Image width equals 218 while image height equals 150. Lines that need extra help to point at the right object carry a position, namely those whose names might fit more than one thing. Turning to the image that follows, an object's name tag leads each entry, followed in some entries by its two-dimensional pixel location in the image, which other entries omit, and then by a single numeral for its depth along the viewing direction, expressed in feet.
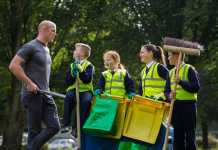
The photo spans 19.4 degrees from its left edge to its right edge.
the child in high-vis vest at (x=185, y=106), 29.61
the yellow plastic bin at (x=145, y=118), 27.30
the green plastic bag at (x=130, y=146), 27.99
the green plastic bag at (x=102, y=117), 28.66
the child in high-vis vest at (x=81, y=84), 34.46
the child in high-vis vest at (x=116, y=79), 34.94
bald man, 27.27
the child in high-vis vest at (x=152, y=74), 30.62
